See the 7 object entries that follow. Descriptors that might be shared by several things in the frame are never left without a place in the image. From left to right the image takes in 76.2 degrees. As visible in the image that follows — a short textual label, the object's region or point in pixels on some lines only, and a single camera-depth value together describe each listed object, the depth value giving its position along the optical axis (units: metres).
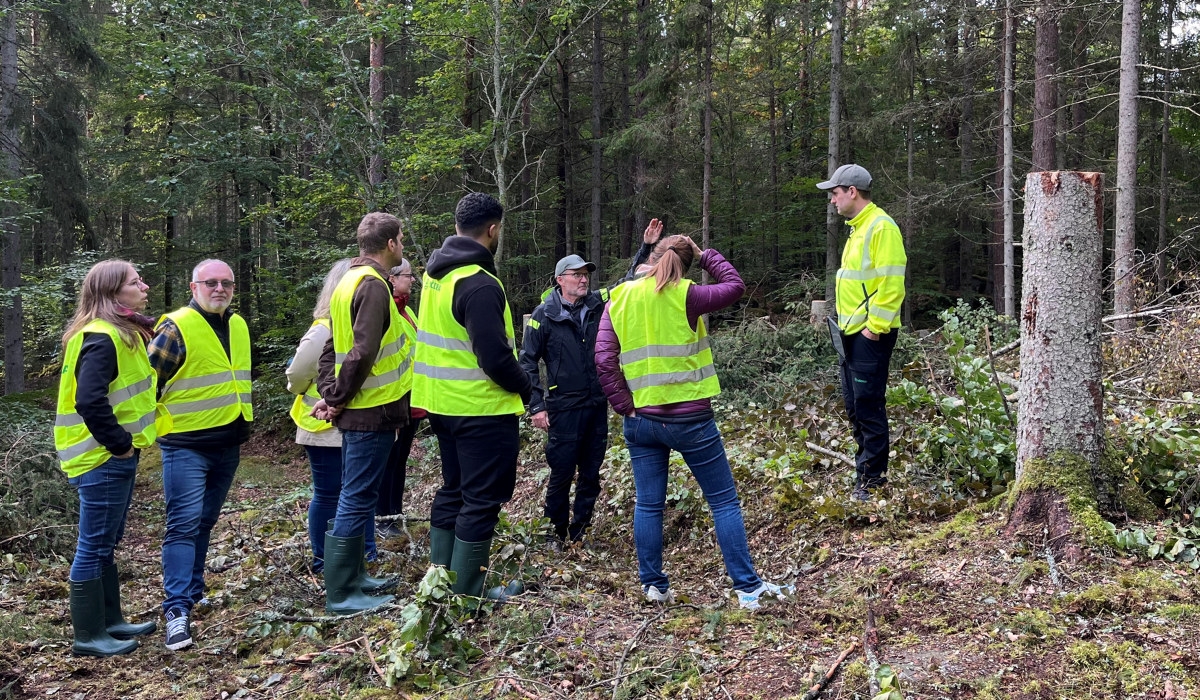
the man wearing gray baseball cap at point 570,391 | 5.40
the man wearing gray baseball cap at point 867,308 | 4.86
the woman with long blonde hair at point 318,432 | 4.69
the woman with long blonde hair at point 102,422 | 3.91
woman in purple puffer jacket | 3.98
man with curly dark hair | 3.76
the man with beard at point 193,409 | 4.29
